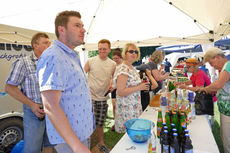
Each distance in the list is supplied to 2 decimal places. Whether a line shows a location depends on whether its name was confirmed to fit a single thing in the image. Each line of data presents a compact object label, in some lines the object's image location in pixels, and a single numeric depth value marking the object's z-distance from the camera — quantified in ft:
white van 7.82
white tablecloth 3.71
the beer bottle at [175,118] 4.21
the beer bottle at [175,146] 3.13
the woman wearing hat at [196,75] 8.76
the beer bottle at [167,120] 4.22
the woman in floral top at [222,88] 5.64
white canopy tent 8.65
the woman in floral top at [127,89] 5.75
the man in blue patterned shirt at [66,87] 2.58
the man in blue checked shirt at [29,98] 5.10
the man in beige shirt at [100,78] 7.97
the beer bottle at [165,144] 3.19
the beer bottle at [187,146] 3.07
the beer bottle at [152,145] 3.37
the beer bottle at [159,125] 4.13
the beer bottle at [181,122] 3.92
